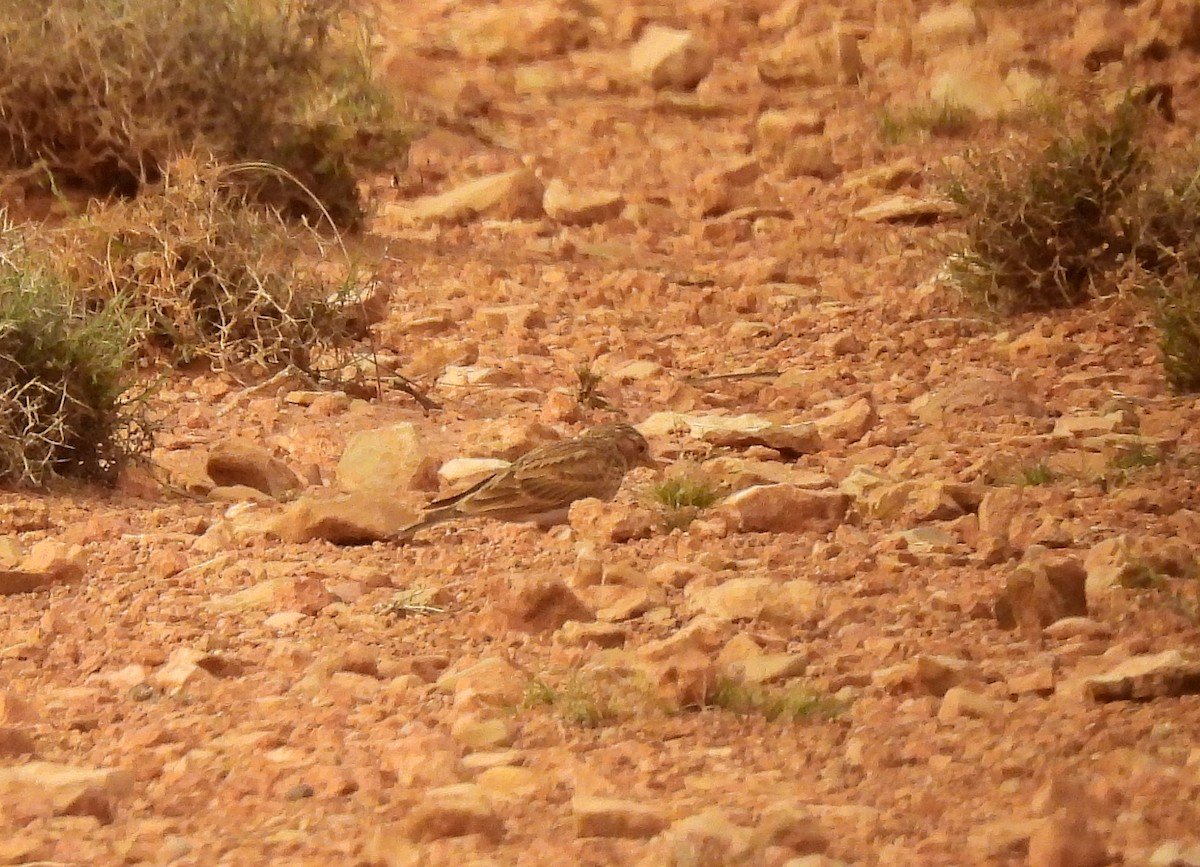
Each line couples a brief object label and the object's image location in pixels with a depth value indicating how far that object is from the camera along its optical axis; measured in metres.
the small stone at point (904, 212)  16.52
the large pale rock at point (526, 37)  22.17
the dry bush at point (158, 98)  15.12
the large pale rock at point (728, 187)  17.39
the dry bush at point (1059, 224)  13.80
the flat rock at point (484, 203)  17.00
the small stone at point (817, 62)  20.78
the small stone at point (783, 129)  19.12
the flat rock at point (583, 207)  17.08
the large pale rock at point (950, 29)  20.86
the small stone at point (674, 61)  21.19
